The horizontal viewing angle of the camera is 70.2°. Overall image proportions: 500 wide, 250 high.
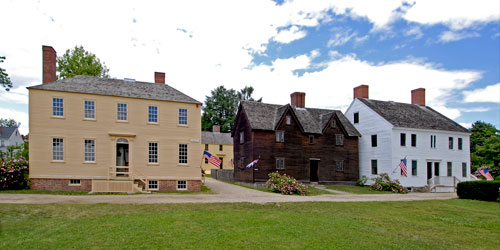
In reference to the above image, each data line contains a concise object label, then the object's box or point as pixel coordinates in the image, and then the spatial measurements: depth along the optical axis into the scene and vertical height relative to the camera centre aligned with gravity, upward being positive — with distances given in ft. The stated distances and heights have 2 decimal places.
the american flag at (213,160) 94.79 -5.40
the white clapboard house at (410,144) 111.65 -1.45
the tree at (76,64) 128.06 +27.71
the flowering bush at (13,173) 72.79 -6.82
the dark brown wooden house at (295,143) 106.73 -1.08
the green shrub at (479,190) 81.56 -12.06
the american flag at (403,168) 101.44 -8.34
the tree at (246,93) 238.89 +31.47
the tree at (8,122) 351.05 +17.76
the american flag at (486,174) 100.49 -10.00
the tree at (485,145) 118.83 -2.06
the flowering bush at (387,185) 103.64 -13.61
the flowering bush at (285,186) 86.74 -11.47
